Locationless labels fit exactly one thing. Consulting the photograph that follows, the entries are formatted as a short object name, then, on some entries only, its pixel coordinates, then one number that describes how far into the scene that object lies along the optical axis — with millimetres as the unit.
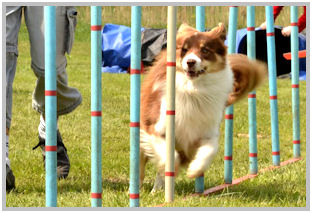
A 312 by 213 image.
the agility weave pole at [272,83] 10234
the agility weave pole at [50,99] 6191
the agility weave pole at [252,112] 9391
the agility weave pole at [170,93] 6965
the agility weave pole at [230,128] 8859
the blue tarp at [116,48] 25328
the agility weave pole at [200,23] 8070
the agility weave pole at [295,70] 10867
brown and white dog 7836
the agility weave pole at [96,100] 6477
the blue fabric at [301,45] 22047
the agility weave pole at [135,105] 6633
